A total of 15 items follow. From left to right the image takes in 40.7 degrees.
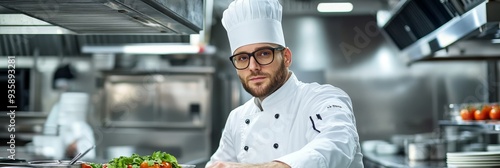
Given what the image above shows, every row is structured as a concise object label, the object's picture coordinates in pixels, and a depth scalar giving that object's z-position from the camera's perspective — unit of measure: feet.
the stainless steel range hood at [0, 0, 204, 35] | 6.84
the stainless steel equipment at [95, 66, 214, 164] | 24.68
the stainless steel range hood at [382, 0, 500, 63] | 11.05
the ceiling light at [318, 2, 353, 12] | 24.93
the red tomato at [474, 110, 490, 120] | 15.25
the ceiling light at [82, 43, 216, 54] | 20.68
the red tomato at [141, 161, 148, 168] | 6.78
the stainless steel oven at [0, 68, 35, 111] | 25.85
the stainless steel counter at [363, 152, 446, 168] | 15.10
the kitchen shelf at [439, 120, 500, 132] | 12.20
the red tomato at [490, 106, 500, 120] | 14.74
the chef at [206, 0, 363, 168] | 7.55
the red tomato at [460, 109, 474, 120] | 15.77
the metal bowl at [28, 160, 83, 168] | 6.05
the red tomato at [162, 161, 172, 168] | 6.85
